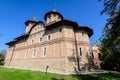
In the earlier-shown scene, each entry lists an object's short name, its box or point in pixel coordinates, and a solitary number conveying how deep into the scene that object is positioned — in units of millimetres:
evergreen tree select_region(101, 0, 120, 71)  6044
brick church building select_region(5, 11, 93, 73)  9682
